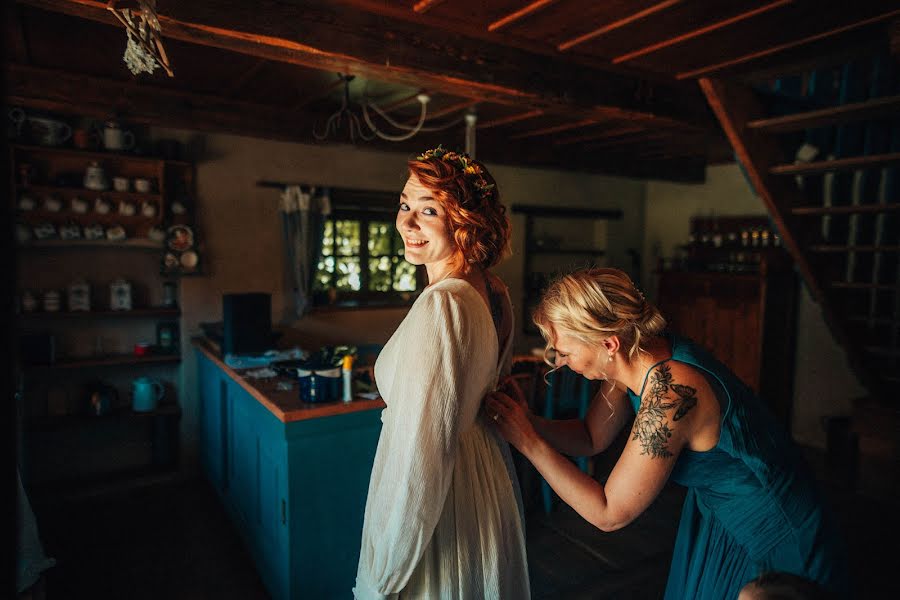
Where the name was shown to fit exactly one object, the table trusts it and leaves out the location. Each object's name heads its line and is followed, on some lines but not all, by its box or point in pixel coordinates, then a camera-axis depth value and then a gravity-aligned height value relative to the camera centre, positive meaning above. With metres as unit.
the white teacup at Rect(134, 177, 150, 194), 3.97 +0.43
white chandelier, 3.72 +1.00
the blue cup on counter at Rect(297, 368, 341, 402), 2.55 -0.61
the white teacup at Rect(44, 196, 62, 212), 3.71 +0.27
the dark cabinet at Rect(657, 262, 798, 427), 5.09 -0.62
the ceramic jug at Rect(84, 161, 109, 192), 3.80 +0.46
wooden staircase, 2.80 +0.37
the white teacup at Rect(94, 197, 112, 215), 3.85 +0.27
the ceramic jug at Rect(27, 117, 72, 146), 3.66 +0.74
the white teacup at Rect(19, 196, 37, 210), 3.64 +0.26
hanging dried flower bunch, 1.63 +0.60
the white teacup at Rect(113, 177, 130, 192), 3.90 +0.43
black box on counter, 3.53 -0.47
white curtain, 4.61 +0.12
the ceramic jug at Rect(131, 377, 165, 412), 4.04 -1.05
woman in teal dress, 1.32 -0.44
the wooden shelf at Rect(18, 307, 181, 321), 3.74 -0.46
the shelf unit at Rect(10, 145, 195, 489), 3.79 -0.58
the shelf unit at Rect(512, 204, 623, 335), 6.28 +0.14
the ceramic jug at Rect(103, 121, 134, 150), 3.81 +0.73
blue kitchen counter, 2.42 -1.05
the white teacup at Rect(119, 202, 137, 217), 3.93 +0.26
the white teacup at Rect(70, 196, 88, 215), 3.79 +0.27
